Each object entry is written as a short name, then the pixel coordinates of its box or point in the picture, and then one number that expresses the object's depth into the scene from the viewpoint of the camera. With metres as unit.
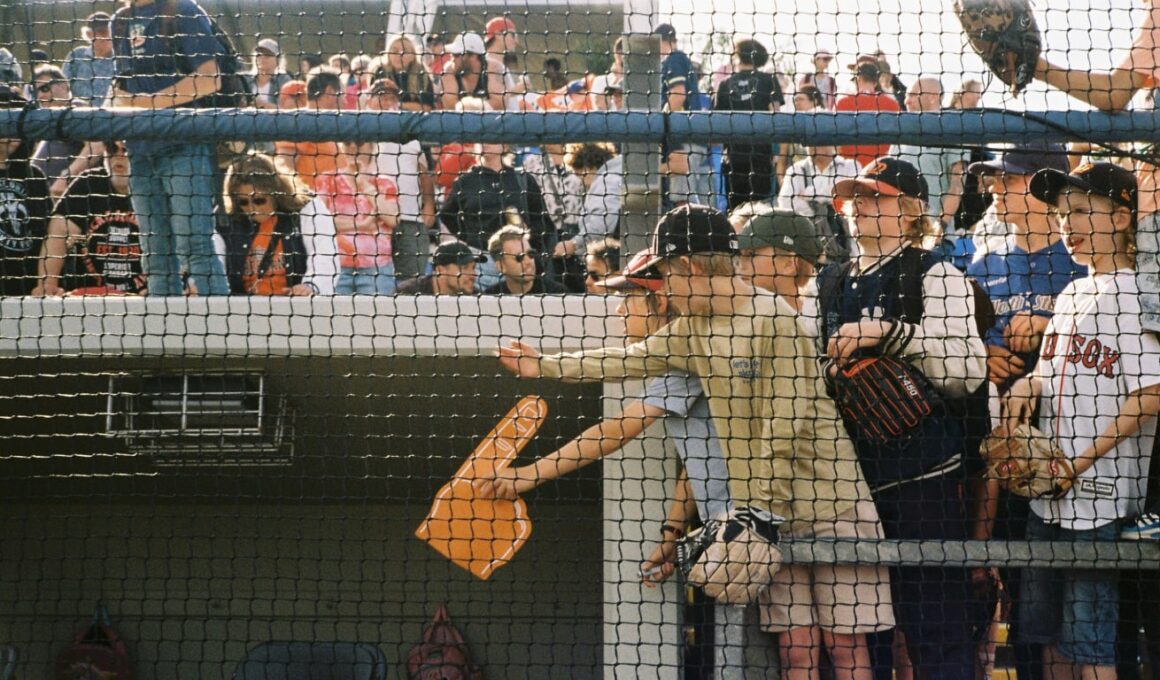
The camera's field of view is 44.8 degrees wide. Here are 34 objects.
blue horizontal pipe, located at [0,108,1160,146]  3.70
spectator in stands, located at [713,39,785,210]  5.67
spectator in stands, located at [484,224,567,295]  5.56
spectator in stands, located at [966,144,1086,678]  4.23
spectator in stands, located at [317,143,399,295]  5.74
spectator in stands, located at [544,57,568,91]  7.79
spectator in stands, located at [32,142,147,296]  5.47
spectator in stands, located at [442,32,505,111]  6.84
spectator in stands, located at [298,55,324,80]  7.83
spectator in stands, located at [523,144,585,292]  5.91
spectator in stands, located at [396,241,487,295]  5.76
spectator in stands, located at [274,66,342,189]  5.98
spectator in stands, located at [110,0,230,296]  4.89
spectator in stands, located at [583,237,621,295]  5.04
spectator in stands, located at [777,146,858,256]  5.52
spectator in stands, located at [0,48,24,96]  5.94
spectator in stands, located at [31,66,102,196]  6.22
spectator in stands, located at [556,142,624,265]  6.03
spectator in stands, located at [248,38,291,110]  7.44
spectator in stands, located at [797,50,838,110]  6.84
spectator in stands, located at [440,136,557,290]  5.94
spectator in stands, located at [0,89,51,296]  5.45
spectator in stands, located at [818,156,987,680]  3.94
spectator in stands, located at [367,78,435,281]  5.78
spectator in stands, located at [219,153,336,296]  5.33
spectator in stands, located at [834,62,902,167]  5.52
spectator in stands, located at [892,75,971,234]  5.37
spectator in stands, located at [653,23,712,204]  4.62
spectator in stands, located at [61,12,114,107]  5.25
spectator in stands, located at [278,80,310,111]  6.50
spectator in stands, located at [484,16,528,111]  7.36
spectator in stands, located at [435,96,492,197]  6.32
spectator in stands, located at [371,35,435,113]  6.70
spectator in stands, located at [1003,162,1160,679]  3.90
